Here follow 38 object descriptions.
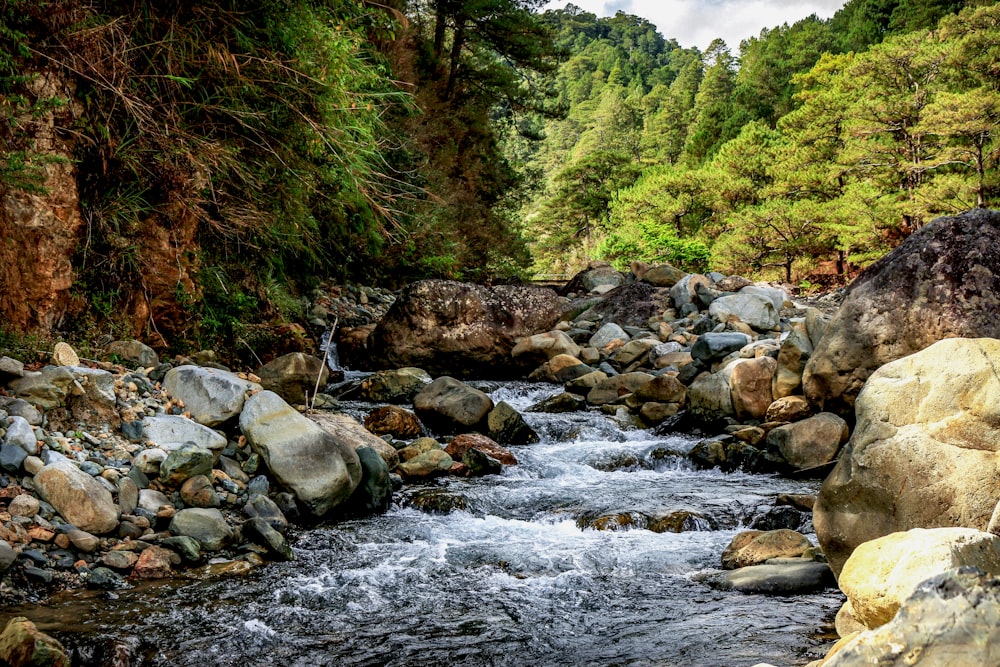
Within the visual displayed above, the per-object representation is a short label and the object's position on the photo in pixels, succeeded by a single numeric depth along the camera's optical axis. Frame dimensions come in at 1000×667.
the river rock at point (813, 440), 6.65
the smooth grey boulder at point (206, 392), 5.41
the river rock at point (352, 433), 6.24
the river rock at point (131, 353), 5.64
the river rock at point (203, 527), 4.37
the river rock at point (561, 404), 9.23
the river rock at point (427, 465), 6.45
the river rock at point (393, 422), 7.47
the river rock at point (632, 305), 13.87
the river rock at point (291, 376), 7.35
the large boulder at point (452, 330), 10.99
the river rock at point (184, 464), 4.70
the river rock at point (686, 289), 13.77
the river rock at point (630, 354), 11.01
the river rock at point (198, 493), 4.68
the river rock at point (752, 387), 7.95
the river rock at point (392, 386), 9.09
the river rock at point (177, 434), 4.90
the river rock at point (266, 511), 4.82
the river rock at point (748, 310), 12.07
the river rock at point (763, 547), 4.44
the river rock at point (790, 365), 7.76
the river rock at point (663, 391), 9.01
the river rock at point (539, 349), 11.27
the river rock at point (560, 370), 10.60
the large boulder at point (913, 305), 6.82
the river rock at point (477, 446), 7.05
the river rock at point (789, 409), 7.45
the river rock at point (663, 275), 15.35
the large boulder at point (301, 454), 5.19
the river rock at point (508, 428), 7.95
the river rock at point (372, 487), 5.53
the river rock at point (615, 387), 9.53
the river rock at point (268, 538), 4.49
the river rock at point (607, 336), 12.15
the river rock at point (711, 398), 8.12
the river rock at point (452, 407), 7.99
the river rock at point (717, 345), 9.62
